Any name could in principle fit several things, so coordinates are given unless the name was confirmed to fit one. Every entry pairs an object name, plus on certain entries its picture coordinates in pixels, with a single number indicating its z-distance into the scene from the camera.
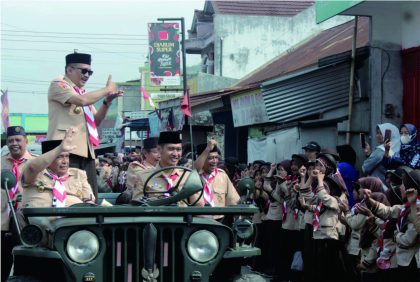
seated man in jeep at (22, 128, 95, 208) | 6.70
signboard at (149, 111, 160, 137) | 25.58
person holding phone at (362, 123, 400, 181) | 10.63
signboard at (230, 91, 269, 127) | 17.53
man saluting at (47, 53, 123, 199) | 7.33
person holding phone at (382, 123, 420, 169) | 10.08
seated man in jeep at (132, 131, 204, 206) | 7.03
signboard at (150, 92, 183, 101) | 36.66
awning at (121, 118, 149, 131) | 28.31
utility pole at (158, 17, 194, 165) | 21.75
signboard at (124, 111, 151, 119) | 34.09
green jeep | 5.36
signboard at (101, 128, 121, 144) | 43.00
